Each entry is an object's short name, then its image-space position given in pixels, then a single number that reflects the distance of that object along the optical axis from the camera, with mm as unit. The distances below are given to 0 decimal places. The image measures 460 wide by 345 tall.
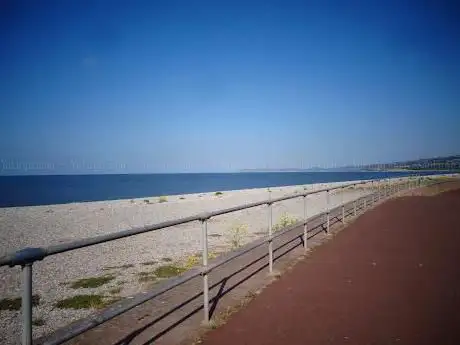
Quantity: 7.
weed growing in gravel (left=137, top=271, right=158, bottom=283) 6921
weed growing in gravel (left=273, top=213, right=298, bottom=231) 12386
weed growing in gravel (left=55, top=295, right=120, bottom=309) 5590
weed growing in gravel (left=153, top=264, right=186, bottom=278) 7210
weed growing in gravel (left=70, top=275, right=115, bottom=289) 6779
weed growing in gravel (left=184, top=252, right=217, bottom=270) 7873
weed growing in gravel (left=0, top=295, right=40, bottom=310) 5633
